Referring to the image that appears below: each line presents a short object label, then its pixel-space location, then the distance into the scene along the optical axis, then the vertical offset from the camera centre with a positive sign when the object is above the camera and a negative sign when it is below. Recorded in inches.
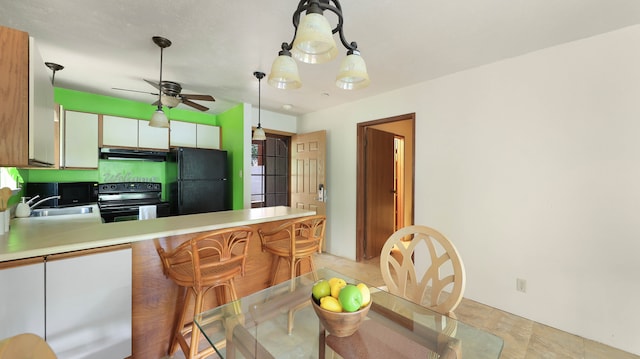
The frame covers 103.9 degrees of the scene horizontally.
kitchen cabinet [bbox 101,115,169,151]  134.0 +24.9
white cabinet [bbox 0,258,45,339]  47.2 -23.3
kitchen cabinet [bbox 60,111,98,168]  122.1 +19.4
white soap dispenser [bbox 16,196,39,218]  89.7 -11.4
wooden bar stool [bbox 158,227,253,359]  57.8 -23.1
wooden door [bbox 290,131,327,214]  154.8 +5.8
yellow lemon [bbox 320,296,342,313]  38.8 -19.6
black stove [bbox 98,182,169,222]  130.8 -11.9
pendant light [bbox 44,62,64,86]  95.9 +43.7
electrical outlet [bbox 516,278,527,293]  87.4 -37.2
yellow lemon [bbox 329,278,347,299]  40.9 -17.8
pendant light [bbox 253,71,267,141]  117.5 +21.0
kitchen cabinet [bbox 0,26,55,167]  43.8 +14.5
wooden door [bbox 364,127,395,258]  146.9 -7.0
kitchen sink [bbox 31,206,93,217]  103.2 -14.6
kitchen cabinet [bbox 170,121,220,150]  153.4 +27.7
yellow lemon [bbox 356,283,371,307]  39.8 -18.7
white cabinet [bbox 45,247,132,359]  51.8 -27.9
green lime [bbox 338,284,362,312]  37.8 -18.3
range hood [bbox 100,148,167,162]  132.7 +13.3
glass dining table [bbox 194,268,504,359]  40.1 -27.3
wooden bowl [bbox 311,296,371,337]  37.9 -21.8
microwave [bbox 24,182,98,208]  117.8 -6.7
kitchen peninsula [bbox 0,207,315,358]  53.5 -14.9
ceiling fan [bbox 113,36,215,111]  98.7 +35.9
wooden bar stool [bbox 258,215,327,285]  76.9 -21.4
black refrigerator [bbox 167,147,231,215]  139.0 -0.8
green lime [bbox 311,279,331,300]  41.5 -18.6
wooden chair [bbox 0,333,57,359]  20.7 -14.7
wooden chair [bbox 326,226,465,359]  39.8 -24.9
